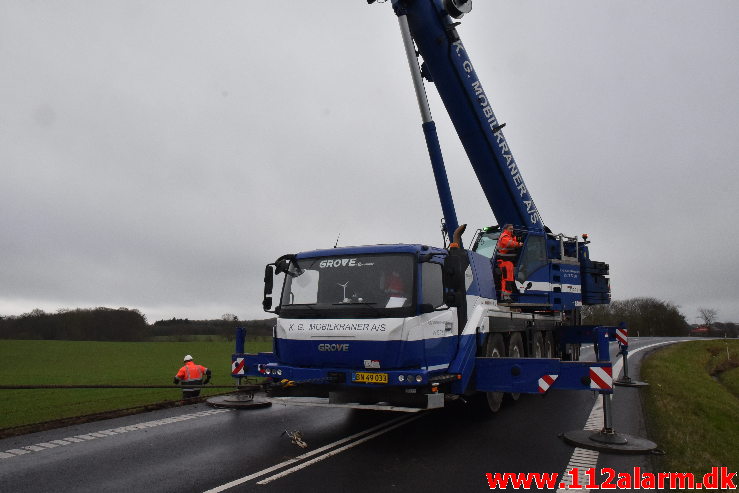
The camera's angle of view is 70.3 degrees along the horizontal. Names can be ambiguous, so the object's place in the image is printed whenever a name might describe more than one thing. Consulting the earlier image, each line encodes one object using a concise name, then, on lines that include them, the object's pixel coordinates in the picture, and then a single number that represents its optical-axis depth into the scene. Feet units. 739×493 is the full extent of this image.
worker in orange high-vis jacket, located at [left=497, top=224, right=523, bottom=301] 32.86
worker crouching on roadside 34.81
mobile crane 22.06
